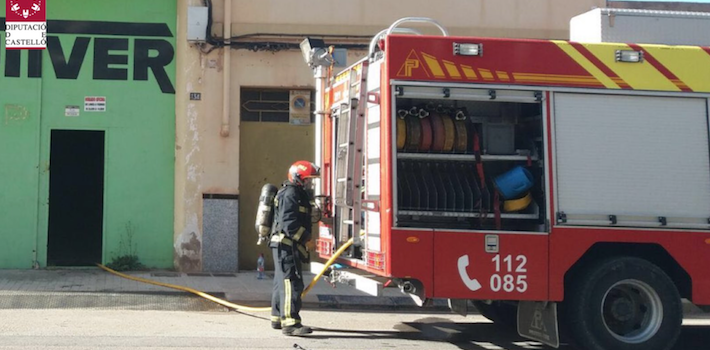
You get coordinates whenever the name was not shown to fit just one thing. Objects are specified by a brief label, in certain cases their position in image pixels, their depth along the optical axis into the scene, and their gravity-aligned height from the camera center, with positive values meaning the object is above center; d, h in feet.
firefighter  31.07 -0.39
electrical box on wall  46.91 +10.69
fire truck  26.89 +1.49
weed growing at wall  46.73 -1.22
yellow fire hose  29.81 -2.41
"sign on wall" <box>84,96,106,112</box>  46.83 +6.38
